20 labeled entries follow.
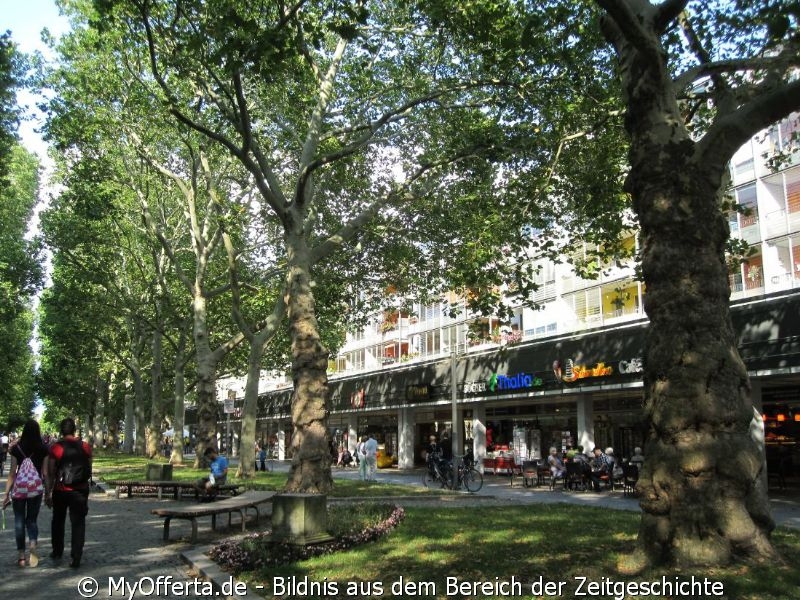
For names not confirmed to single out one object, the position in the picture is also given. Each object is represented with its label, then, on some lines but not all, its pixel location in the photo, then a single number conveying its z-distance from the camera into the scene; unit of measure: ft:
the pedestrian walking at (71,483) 25.72
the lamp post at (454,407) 63.02
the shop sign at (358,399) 118.11
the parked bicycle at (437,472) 67.87
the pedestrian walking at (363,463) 76.43
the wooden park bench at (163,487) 48.92
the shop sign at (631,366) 64.34
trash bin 59.36
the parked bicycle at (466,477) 65.18
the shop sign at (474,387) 87.81
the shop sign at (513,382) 78.54
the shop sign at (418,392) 99.76
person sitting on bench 48.06
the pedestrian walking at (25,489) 26.45
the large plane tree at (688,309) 18.57
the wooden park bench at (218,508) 30.41
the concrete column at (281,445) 161.89
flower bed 23.88
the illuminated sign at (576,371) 68.85
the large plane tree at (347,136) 39.60
